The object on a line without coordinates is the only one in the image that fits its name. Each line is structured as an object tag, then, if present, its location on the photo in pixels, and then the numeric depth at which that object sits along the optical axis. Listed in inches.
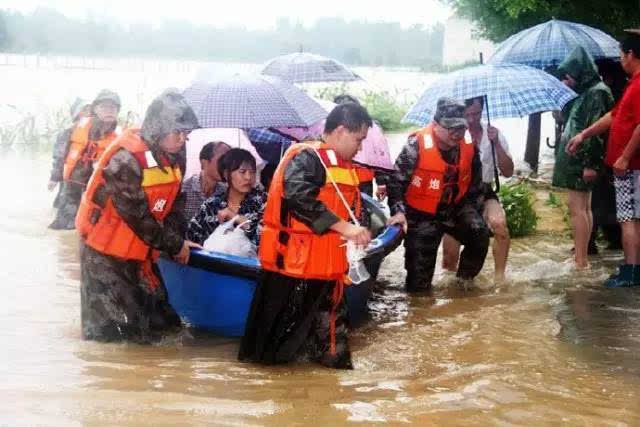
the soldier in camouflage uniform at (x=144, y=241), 201.0
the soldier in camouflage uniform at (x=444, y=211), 256.8
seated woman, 235.5
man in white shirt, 278.2
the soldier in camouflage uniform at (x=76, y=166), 345.8
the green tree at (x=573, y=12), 485.4
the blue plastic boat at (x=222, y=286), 214.8
